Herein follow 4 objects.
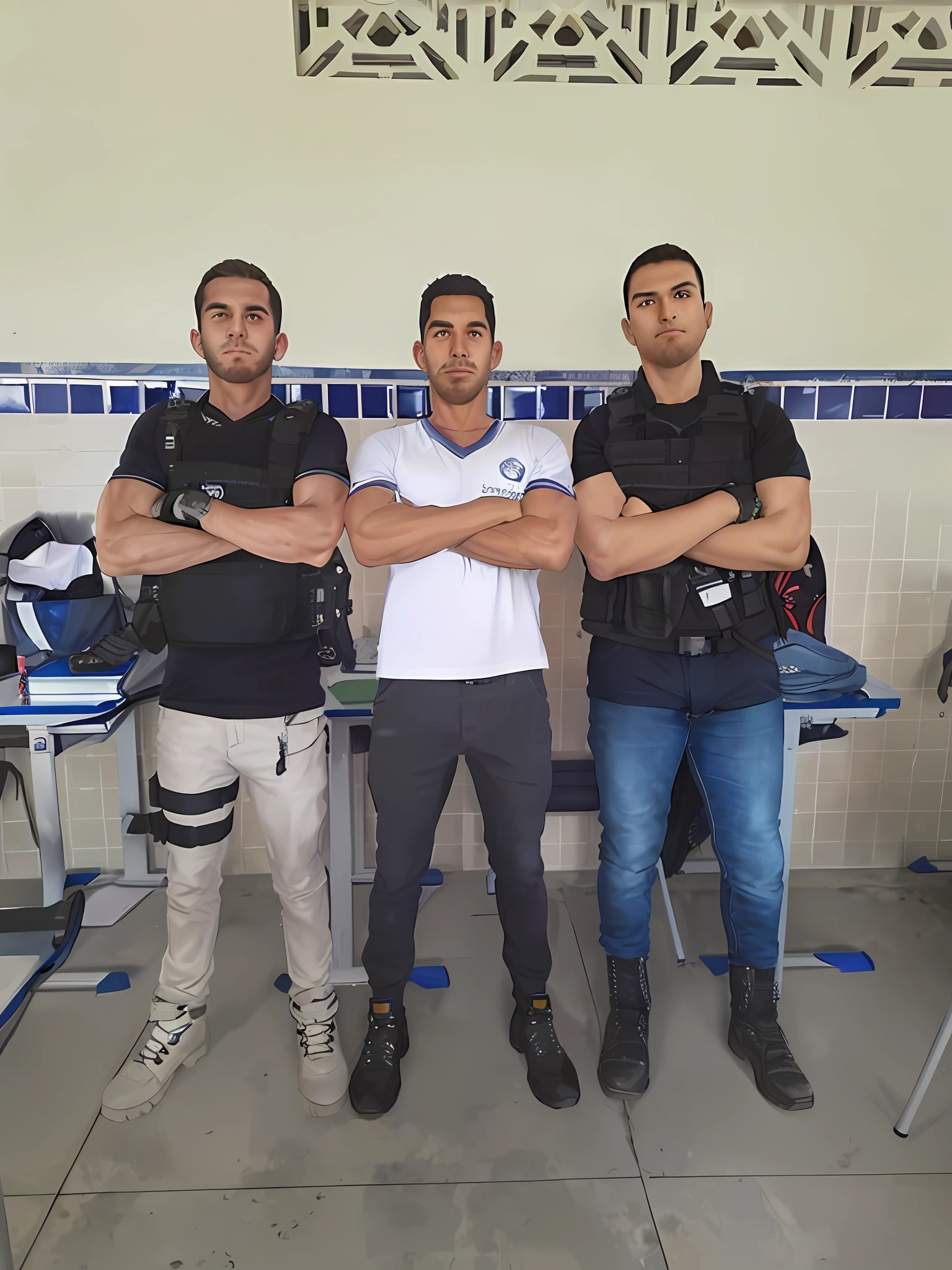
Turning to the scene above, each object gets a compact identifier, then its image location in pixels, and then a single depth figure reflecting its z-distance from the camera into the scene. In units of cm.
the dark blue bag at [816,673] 223
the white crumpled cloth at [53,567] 246
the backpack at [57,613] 243
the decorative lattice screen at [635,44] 254
